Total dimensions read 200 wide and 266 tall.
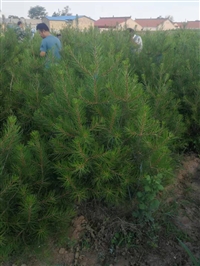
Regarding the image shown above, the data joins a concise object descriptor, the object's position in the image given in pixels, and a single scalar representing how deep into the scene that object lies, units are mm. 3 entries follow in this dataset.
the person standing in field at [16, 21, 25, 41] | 4230
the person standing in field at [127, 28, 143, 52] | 3338
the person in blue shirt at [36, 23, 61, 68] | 2242
